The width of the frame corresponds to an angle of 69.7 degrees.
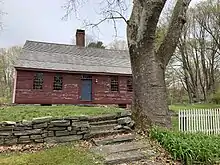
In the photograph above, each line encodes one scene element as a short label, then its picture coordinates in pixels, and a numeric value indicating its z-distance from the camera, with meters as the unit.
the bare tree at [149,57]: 3.92
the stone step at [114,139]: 3.54
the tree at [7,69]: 21.36
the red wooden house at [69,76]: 11.01
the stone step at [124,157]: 2.86
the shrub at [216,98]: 16.17
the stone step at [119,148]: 3.18
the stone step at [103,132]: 3.85
